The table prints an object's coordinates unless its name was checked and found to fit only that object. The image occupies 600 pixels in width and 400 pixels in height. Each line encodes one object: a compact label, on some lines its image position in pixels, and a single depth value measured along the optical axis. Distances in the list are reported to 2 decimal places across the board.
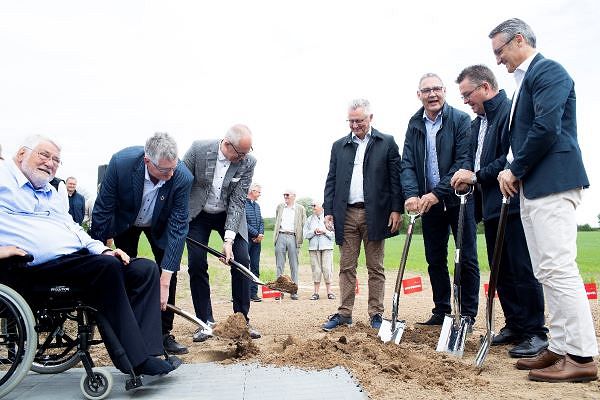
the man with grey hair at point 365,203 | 5.68
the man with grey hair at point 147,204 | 4.29
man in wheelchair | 3.26
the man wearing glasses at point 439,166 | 5.45
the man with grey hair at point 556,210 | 3.54
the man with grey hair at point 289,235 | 10.75
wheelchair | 3.13
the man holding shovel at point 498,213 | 4.58
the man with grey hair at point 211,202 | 5.30
